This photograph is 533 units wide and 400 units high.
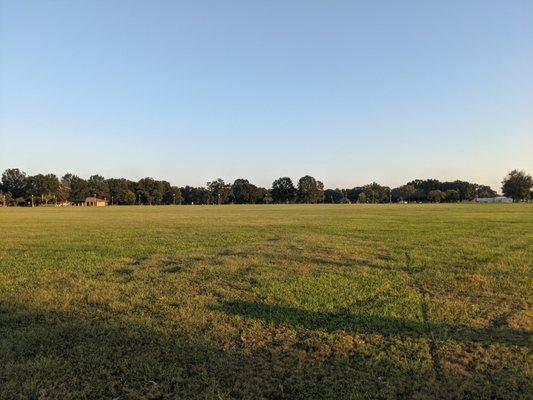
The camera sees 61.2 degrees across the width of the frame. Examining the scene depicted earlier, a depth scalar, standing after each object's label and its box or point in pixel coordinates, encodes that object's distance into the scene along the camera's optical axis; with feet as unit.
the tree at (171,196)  602.73
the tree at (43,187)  508.12
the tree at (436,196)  646.33
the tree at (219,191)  625.41
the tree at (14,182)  542.16
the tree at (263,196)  638.53
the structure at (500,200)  615.53
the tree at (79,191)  570.46
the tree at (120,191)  555.77
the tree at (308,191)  633.61
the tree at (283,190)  636.07
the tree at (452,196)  638.53
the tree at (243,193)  631.15
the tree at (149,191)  570.87
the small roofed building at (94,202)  549.54
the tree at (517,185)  495.41
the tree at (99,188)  568.00
